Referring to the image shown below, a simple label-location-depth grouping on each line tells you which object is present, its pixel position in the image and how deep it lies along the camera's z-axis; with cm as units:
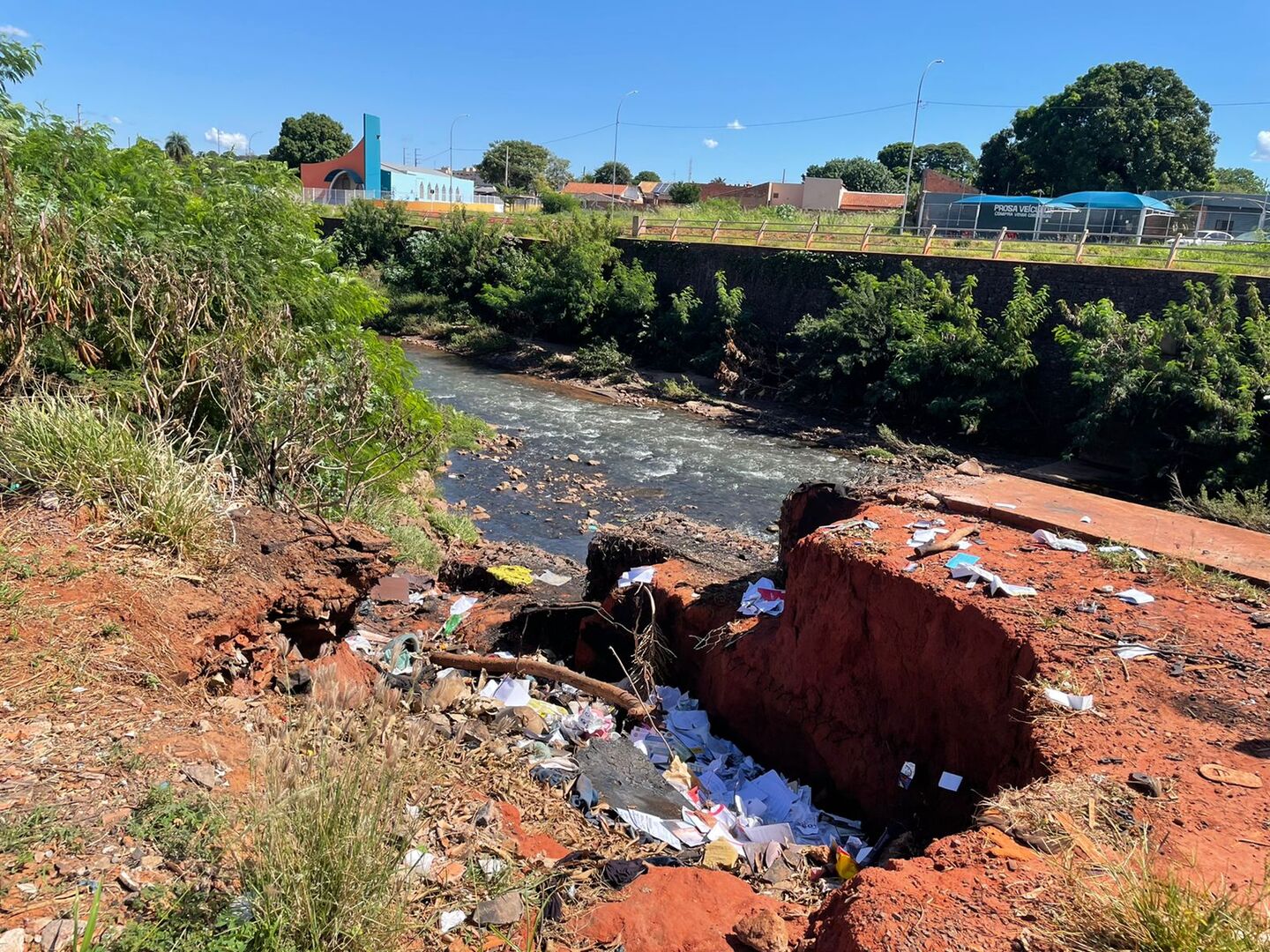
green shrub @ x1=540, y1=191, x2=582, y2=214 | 4647
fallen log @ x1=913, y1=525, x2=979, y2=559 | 640
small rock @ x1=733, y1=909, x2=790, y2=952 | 378
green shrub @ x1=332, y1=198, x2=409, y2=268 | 3925
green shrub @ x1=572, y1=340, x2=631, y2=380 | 2790
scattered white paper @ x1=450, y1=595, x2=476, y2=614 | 960
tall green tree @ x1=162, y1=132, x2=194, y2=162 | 6794
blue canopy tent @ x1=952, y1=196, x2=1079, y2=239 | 2944
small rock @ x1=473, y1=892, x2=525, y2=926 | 358
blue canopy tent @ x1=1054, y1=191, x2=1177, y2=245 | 2919
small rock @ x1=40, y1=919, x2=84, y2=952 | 269
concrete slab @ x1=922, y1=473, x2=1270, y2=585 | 651
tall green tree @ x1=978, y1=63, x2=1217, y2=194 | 4412
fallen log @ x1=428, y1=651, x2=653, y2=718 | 705
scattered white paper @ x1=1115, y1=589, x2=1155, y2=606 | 558
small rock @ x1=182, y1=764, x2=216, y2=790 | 375
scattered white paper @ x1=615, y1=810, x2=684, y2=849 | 527
